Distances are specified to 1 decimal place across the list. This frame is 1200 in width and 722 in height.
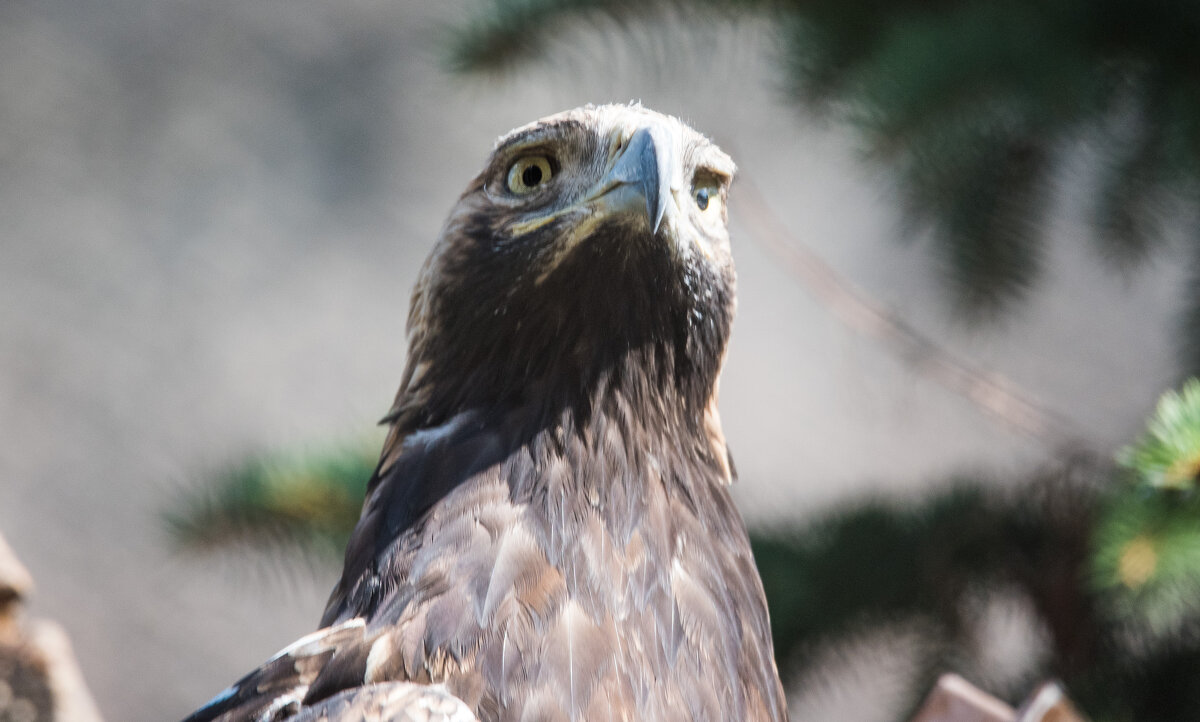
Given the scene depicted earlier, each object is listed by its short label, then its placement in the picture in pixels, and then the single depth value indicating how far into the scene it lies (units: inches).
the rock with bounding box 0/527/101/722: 202.2
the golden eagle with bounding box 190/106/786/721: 196.8
